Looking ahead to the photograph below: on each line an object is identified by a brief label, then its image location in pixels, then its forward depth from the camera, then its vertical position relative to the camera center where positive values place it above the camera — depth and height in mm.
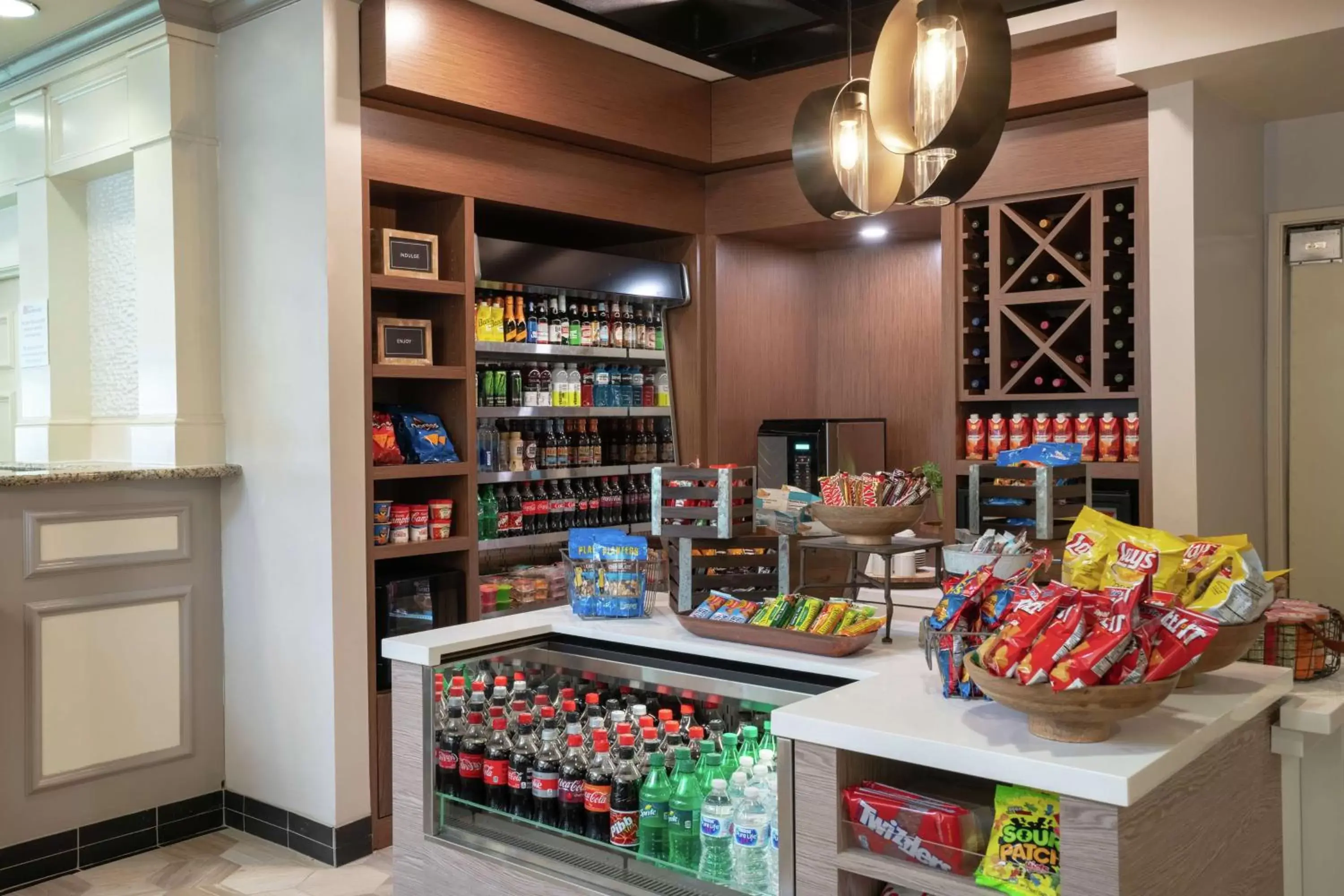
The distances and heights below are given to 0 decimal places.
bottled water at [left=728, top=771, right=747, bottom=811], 2078 -665
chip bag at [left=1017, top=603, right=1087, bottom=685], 1665 -333
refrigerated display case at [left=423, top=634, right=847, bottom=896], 2246 -606
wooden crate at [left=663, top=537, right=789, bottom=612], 2715 -348
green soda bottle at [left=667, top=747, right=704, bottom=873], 2170 -763
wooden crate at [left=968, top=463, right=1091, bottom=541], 2678 -176
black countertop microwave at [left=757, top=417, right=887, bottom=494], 5281 -111
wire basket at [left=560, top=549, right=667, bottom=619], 2842 -406
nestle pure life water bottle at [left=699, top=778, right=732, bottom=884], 2100 -769
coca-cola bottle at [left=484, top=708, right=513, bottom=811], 2498 -756
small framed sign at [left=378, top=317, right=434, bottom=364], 4098 +333
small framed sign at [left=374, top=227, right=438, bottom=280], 4078 +651
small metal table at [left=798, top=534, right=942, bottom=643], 2467 -274
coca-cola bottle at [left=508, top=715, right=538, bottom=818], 2451 -756
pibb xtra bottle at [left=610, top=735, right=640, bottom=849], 2242 -757
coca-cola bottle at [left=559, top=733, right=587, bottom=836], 2342 -751
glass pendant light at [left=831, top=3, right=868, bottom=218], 2637 +675
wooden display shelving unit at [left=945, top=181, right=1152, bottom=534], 4238 +458
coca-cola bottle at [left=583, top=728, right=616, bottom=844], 2283 -741
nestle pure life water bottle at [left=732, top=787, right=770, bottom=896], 2051 -762
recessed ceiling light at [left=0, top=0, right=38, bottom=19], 4207 +1607
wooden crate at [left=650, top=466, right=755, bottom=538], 2670 -176
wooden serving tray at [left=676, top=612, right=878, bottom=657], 2328 -450
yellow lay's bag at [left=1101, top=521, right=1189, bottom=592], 1986 -245
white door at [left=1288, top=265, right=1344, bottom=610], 4543 -48
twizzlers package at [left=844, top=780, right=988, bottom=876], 1791 -649
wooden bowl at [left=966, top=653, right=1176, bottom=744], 1650 -418
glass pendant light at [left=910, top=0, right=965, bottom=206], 2115 +673
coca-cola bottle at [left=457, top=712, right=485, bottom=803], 2547 -762
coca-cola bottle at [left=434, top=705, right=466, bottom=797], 2582 -752
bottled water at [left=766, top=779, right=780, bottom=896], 2039 -770
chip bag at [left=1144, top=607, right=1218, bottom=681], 1648 -328
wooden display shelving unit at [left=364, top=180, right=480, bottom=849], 4164 +210
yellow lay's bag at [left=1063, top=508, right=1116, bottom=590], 2135 -244
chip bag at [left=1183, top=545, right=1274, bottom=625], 1988 -308
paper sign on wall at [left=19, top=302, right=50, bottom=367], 4797 +437
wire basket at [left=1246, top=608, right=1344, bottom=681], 2342 -477
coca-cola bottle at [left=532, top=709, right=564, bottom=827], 2387 -750
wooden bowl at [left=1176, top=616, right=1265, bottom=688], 1986 -398
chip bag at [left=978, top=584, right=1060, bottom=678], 1719 -327
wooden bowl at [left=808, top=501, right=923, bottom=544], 2459 -208
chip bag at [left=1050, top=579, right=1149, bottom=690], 1630 -330
